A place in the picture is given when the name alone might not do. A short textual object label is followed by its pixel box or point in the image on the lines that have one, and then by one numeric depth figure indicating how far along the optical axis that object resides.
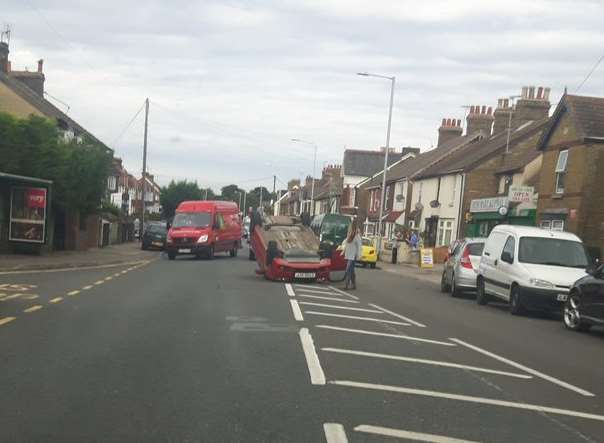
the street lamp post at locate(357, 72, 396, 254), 40.91
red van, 32.19
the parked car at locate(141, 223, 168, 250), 40.50
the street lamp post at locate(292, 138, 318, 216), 82.57
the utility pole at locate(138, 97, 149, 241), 47.41
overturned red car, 19.92
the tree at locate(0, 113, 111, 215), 26.77
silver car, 19.88
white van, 15.13
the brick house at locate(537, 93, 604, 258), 26.81
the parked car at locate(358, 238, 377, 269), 33.38
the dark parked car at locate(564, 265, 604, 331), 12.48
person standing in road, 18.75
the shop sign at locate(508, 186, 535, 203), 31.83
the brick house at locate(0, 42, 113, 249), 32.62
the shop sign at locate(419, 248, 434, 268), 34.53
